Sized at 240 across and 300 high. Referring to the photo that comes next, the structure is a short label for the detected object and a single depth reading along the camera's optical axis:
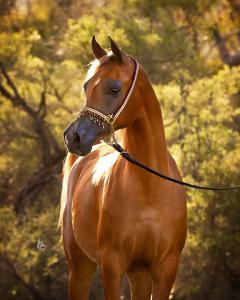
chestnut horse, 10.79
